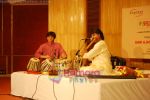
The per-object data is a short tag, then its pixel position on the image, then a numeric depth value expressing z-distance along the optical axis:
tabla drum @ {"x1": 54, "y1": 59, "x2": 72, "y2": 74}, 4.73
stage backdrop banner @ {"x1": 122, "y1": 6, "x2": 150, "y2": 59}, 6.03
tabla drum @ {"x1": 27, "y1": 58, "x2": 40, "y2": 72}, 5.09
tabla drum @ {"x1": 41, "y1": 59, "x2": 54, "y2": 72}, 4.96
